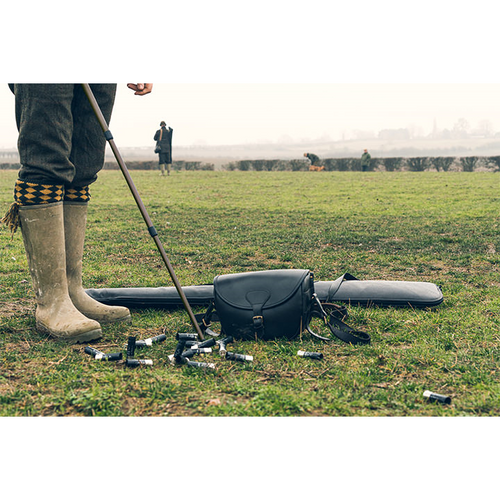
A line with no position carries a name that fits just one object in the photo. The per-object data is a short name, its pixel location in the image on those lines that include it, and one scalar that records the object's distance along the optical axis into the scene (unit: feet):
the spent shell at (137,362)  9.51
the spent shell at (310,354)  9.83
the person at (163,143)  72.28
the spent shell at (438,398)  8.08
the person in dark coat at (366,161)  92.73
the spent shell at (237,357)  9.73
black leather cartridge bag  10.77
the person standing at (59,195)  10.48
